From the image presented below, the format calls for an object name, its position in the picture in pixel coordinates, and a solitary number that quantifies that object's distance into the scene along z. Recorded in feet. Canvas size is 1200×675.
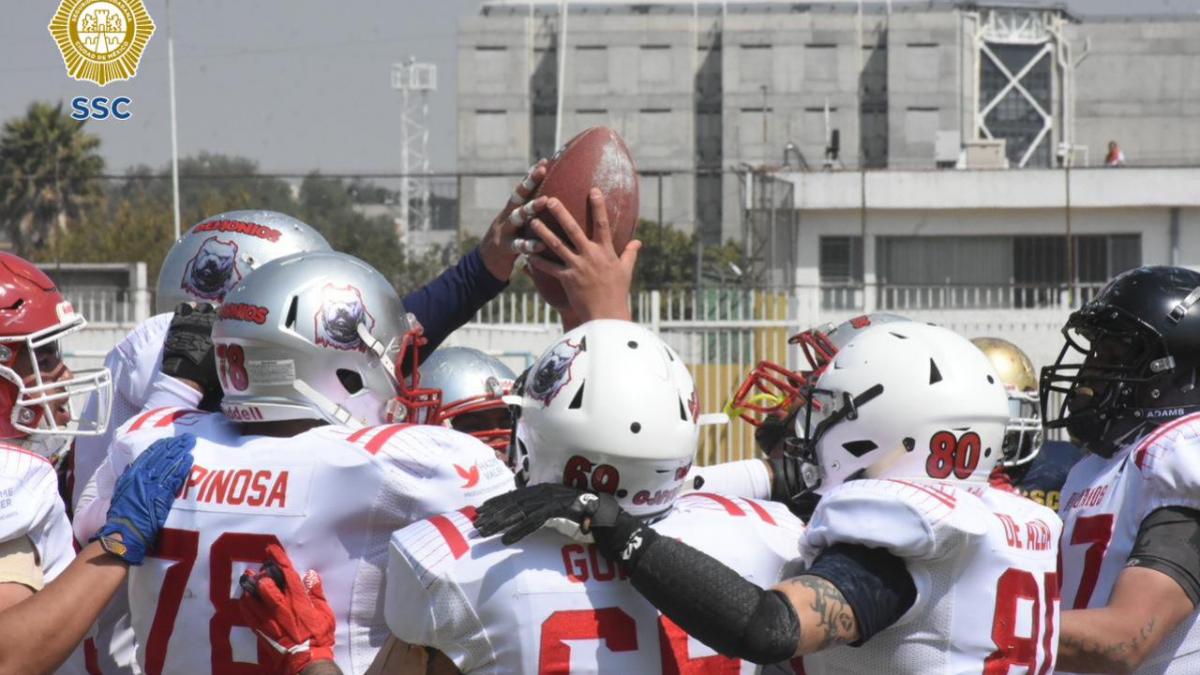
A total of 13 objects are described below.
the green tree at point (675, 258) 175.83
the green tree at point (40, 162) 259.60
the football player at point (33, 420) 21.90
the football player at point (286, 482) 21.27
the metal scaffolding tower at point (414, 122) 380.17
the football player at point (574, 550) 18.79
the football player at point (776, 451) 28.43
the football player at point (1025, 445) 32.07
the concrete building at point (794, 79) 392.88
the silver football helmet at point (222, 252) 31.94
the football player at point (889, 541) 18.43
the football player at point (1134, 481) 23.27
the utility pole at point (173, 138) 131.40
